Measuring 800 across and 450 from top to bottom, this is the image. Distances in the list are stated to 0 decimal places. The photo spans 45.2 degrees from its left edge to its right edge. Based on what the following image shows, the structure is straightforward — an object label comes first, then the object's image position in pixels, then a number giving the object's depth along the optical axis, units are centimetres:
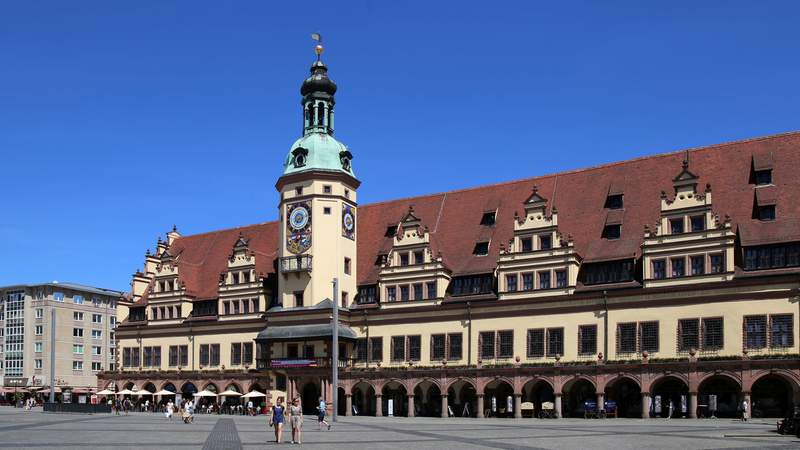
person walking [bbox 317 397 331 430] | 5307
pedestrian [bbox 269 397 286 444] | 3756
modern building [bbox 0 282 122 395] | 12375
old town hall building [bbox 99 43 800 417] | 6109
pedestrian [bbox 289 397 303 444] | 3712
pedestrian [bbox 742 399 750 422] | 5539
